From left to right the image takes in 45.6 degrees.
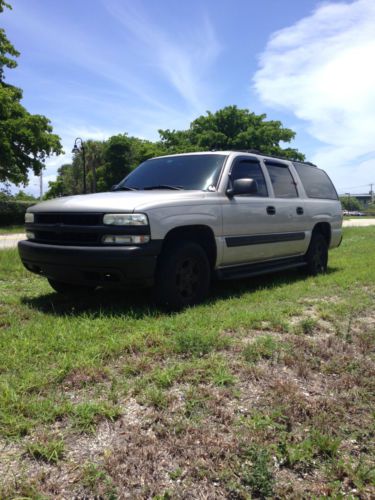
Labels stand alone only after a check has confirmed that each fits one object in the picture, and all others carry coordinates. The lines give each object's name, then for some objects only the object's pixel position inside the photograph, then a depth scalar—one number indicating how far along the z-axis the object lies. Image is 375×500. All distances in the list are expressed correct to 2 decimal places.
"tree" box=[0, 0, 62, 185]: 21.84
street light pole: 23.00
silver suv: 4.02
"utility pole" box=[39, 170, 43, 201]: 59.70
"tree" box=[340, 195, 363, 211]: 115.64
